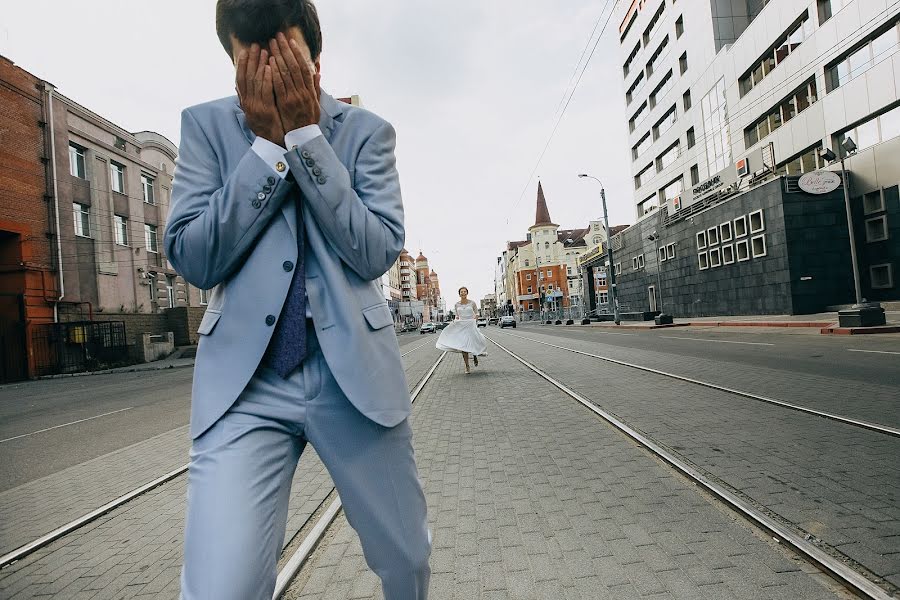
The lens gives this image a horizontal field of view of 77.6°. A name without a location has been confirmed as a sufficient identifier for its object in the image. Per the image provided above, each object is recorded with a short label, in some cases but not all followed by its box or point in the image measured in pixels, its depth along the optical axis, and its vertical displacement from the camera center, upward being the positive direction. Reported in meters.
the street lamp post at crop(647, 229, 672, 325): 28.59 -1.04
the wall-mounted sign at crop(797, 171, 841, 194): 21.03 +3.75
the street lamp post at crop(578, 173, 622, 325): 33.94 +1.05
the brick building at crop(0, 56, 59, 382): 21.77 +5.21
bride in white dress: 12.11 -0.52
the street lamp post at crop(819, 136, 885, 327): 15.03 -0.92
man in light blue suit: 1.36 +0.03
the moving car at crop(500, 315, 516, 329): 60.29 -1.45
